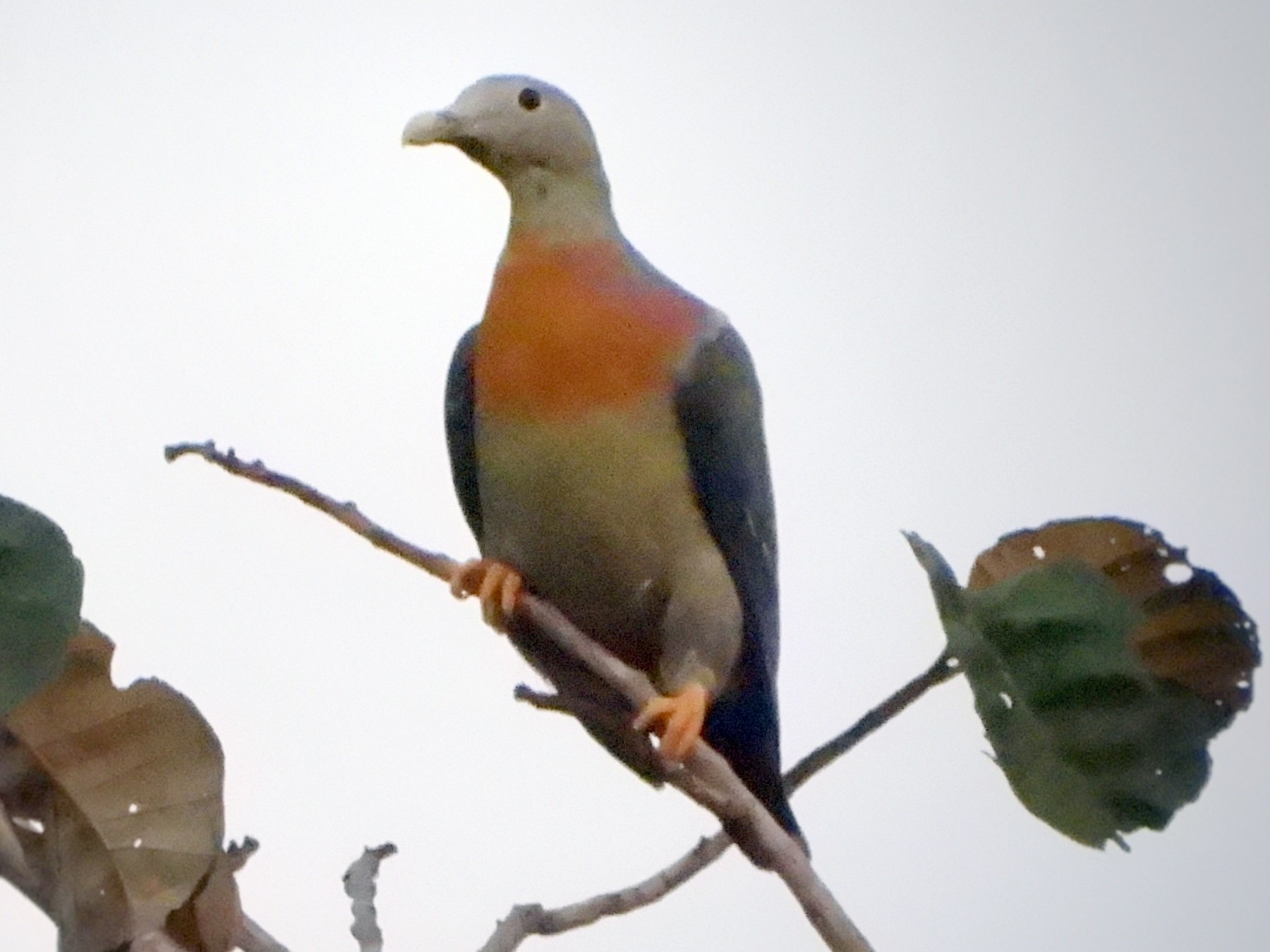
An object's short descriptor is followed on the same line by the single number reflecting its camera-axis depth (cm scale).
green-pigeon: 601
